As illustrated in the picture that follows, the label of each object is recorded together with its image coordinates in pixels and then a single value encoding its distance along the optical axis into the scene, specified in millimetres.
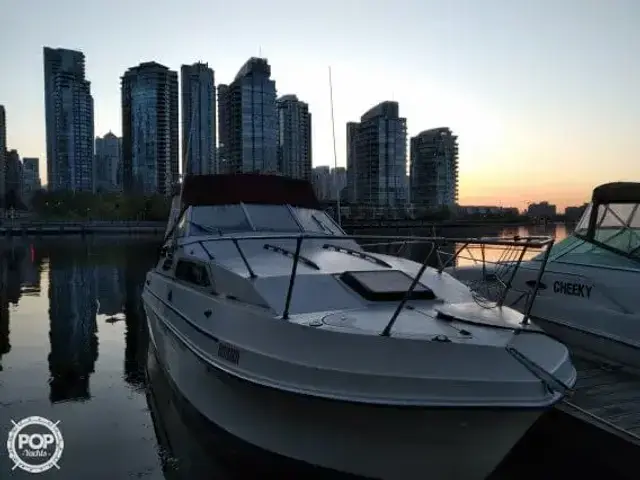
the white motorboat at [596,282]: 6777
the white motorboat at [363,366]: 3934
